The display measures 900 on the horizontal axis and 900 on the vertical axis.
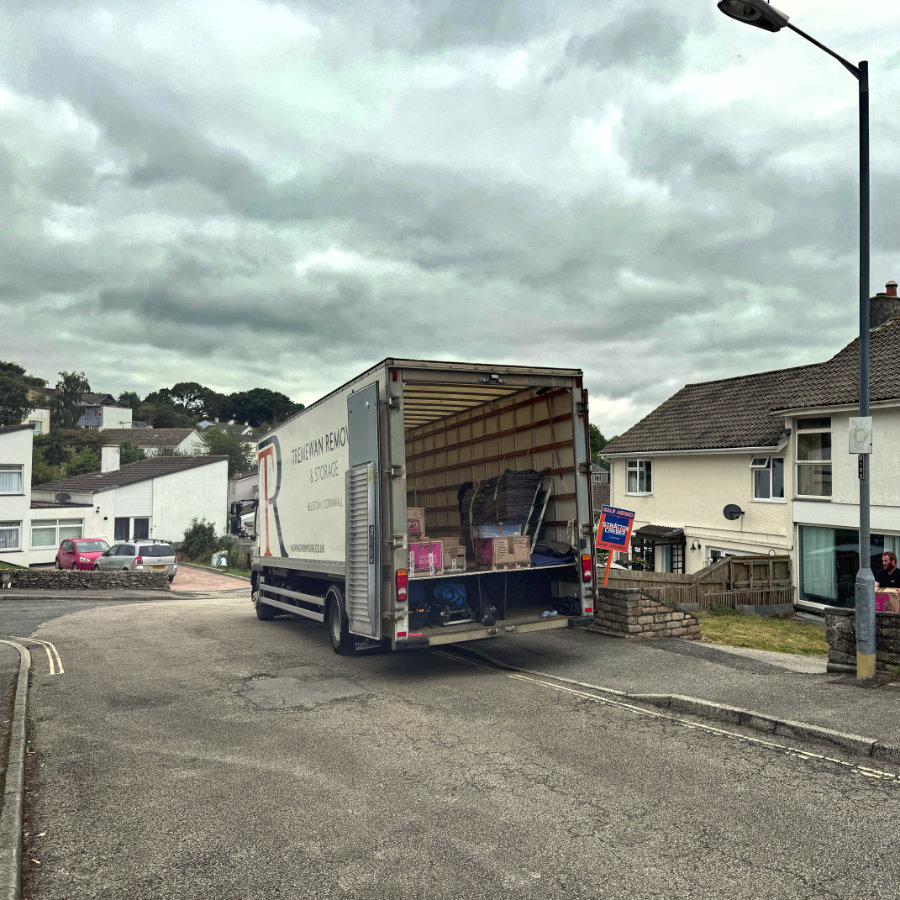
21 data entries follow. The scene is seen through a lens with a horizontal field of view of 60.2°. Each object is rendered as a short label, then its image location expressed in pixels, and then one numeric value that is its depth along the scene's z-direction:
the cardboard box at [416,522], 12.12
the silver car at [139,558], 33.69
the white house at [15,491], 38.72
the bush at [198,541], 48.12
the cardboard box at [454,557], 10.85
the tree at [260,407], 138.50
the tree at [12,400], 88.12
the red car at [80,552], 34.97
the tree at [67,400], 100.12
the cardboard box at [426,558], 10.43
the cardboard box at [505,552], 10.90
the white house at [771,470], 21.88
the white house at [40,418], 95.19
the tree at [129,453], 80.12
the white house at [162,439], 88.38
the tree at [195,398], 147.38
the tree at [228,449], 82.06
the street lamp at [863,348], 8.77
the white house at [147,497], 44.53
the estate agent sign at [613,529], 14.06
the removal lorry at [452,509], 10.07
